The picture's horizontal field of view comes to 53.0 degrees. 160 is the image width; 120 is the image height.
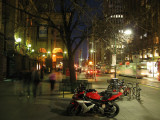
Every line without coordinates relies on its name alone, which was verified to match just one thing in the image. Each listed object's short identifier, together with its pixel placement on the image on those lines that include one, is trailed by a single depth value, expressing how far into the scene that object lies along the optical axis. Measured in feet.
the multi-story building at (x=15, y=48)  68.62
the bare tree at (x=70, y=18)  38.99
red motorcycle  21.93
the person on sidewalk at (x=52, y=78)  38.02
